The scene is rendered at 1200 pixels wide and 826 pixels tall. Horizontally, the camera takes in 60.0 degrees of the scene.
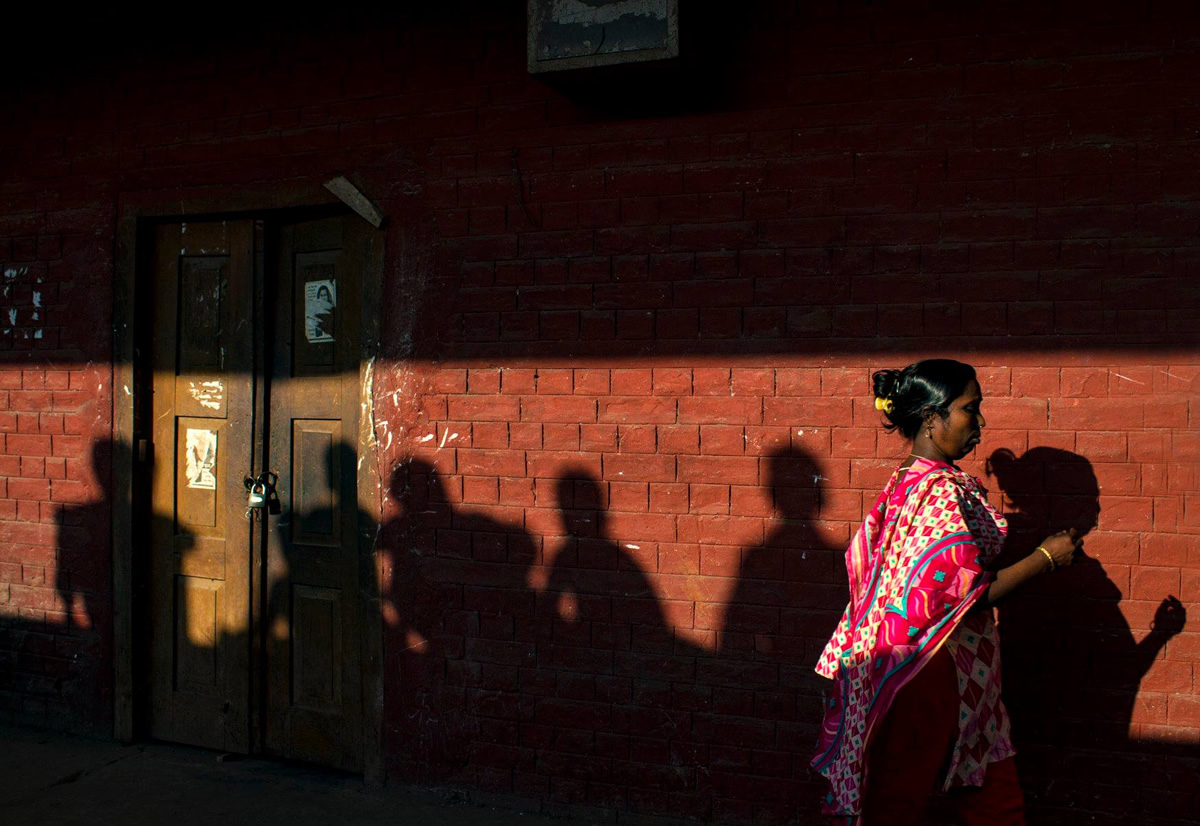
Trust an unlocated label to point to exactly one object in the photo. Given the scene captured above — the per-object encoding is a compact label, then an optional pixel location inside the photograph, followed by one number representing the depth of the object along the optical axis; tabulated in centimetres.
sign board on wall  345
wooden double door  438
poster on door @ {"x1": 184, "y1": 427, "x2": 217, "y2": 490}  466
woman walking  278
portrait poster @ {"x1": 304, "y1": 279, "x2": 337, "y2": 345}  443
